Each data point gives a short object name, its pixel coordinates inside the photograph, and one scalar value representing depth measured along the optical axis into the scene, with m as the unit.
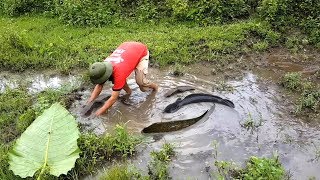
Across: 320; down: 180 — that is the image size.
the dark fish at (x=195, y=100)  4.33
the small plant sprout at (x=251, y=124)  3.94
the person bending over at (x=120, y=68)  3.90
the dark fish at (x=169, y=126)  4.01
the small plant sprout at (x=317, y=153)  3.55
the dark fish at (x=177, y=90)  4.62
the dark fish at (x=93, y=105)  4.23
